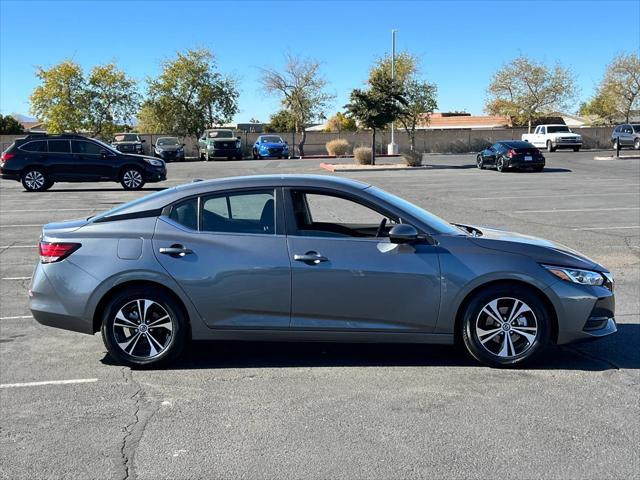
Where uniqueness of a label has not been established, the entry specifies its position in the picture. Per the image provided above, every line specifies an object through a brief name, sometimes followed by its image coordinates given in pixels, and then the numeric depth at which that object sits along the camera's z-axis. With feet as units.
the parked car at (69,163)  70.33
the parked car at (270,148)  148.25
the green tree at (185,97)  178.81
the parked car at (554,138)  150.71
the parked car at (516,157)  96.84
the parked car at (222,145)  145.18
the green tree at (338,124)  241.86
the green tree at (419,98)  172.65
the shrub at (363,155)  115.96
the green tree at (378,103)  109.81
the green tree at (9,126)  219.75
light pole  147.84
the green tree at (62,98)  166.09
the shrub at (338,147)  158.30
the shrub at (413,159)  114.52
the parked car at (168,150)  145.28
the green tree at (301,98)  171.12
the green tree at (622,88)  199.11
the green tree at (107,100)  170.09
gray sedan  16.58
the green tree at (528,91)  196.91
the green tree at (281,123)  181.37
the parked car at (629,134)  152.66
